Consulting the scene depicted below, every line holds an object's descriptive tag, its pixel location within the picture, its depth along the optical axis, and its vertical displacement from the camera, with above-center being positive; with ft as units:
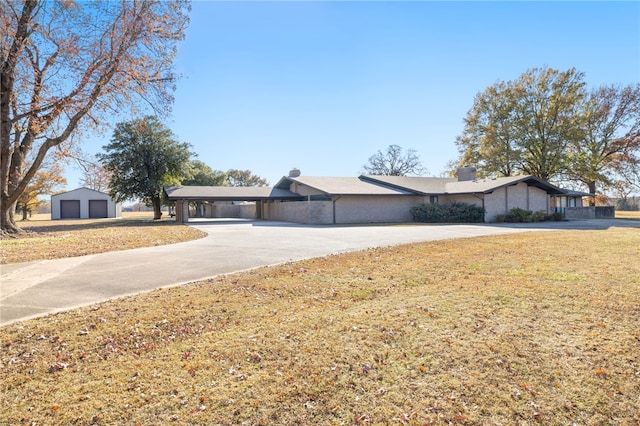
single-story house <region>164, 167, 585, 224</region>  83.15 +4.28
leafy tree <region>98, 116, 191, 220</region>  102.58 +16.31
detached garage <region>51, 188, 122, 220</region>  140.97 +4.90
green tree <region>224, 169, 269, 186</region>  231.30 +23.98
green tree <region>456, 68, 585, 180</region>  106.93 +27.19
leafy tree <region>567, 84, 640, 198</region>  107.34 +21.14
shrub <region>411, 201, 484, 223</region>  81.15 -0.41
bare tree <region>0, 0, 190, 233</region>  43.32 +19.34
